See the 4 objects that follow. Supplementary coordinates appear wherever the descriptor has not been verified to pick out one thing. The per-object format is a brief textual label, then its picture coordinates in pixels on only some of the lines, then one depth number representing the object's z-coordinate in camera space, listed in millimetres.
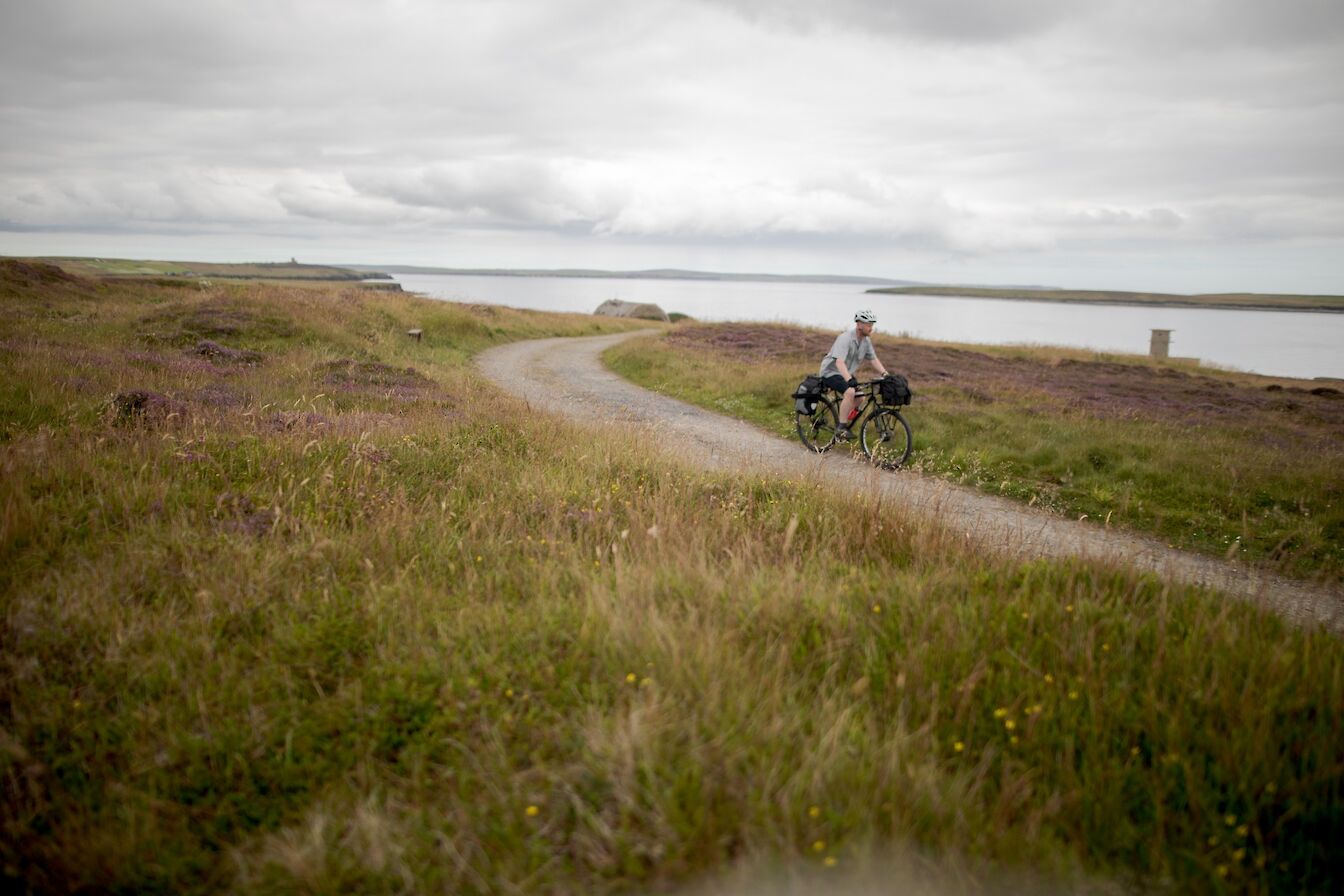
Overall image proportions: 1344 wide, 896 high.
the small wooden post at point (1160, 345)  41469
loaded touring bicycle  11930
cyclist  12398
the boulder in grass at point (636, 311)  67438
